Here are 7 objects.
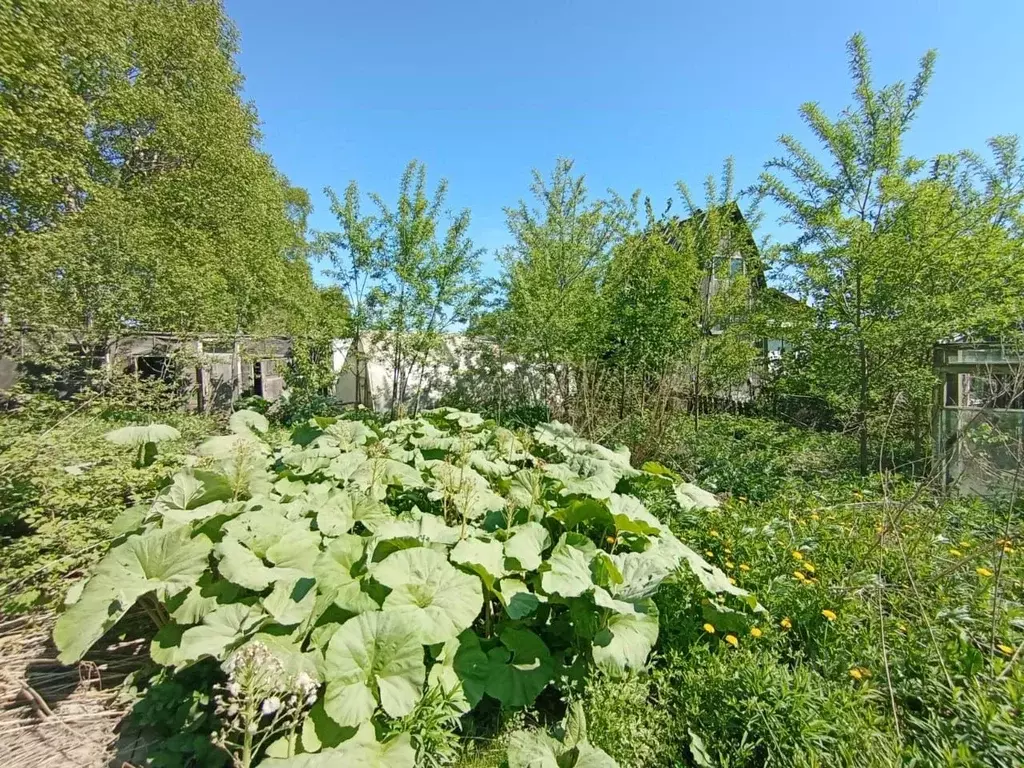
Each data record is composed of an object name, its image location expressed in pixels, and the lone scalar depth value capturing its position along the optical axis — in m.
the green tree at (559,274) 7.48
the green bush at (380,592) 1.45
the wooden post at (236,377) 10.13
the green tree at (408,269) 8.44
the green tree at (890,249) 4.09
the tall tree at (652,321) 5.59
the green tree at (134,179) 5.93
